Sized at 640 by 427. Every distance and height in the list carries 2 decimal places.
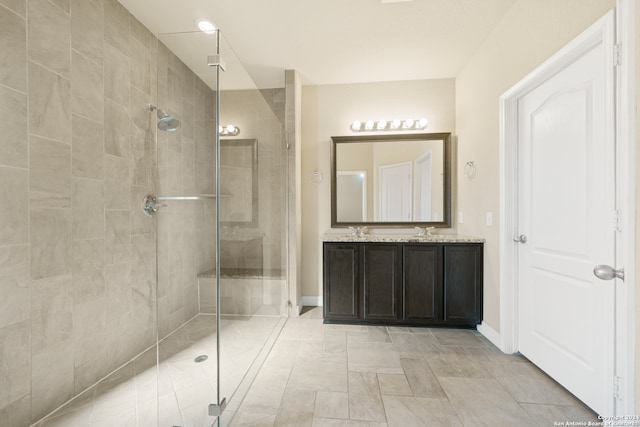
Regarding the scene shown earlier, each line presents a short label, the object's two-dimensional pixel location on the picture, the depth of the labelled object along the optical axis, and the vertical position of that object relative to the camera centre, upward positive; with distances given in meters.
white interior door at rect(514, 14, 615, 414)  1.31 -0.06
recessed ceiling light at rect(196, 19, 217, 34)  2.14 +1.56
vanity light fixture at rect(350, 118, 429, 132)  3.09 +1.04
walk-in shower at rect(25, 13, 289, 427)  1.34 -0.30
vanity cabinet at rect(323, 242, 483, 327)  2.51 -0.69
